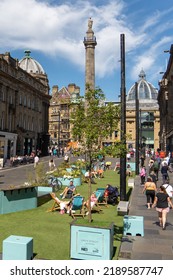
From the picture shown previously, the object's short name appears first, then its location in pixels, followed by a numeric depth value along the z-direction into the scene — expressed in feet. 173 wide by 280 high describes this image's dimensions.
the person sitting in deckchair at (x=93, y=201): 37.42
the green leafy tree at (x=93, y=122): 27.02
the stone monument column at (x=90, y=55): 205.67
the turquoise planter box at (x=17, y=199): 38.46
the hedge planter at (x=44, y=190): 50.90
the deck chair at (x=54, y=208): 39.11
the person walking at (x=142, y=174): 63.87
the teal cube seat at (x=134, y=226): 28.68
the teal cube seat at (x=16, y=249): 20.89
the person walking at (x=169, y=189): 40.03
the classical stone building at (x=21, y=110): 150.41
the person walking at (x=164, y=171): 65.29
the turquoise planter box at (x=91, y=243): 22.06
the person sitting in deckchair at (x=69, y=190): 48.81
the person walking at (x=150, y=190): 42.14
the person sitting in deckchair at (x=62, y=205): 38.32
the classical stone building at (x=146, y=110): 346.42
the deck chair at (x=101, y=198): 44.32
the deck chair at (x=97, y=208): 39.65
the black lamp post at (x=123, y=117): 39.62
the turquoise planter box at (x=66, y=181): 65.05
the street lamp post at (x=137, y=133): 80.07
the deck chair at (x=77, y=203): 40.27
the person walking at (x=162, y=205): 31.40
